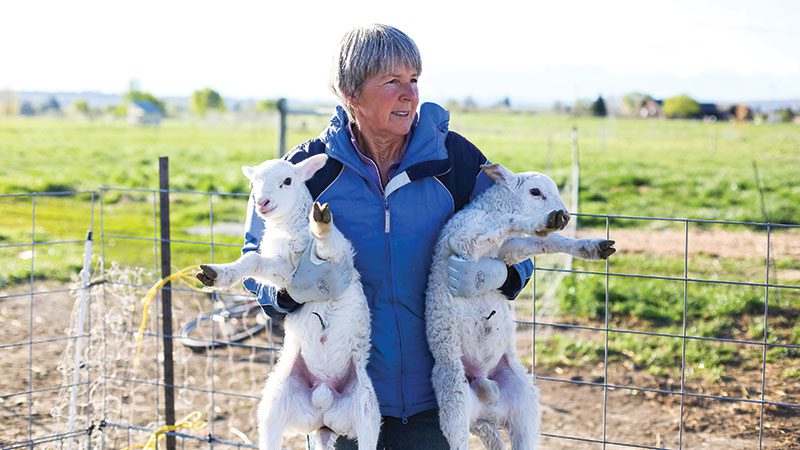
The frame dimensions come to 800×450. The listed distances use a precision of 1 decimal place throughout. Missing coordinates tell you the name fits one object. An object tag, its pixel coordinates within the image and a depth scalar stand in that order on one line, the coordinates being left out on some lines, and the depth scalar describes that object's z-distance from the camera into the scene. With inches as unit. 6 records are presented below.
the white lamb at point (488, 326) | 136.5
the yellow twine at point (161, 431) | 198.1
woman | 130.4
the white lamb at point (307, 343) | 133.6
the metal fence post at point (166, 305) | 207.3
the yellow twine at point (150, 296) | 190.0
